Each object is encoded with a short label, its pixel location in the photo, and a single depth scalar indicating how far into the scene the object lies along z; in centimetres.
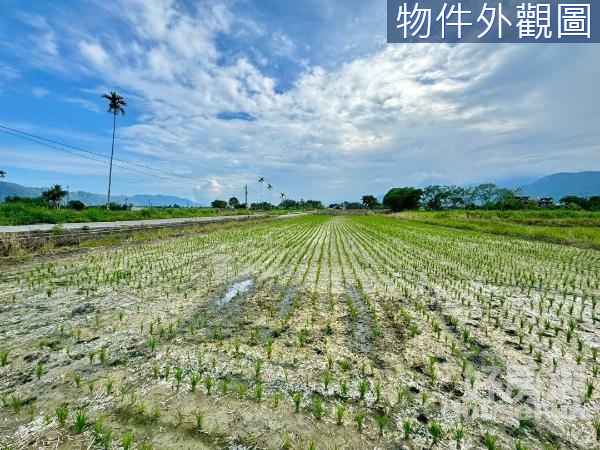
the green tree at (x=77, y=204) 6257
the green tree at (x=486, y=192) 8688
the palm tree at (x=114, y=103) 4362
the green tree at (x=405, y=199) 9269
